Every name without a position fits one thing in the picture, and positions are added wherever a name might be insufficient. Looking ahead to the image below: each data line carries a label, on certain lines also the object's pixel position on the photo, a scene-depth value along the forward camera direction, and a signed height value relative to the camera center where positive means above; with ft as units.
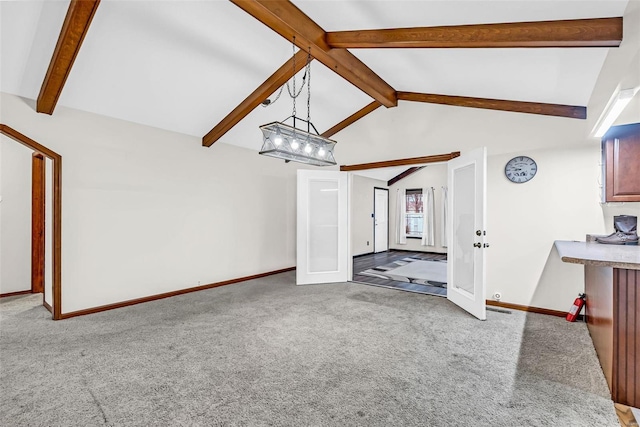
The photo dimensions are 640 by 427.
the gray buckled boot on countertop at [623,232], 9.97 -0.59
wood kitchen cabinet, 9.36 +1.61
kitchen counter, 5.81 -0.92
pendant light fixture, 10.43 +2.55
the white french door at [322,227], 17.25 -0.75
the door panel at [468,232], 11.58 -0.74
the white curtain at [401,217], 31.65 -0.30
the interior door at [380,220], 30.25 -0.59
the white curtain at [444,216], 28.71 -0.18
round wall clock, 12.46 +1.87
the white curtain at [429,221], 29.89 -0.68
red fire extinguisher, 11.21 -3.41
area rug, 17.81 -3.85
